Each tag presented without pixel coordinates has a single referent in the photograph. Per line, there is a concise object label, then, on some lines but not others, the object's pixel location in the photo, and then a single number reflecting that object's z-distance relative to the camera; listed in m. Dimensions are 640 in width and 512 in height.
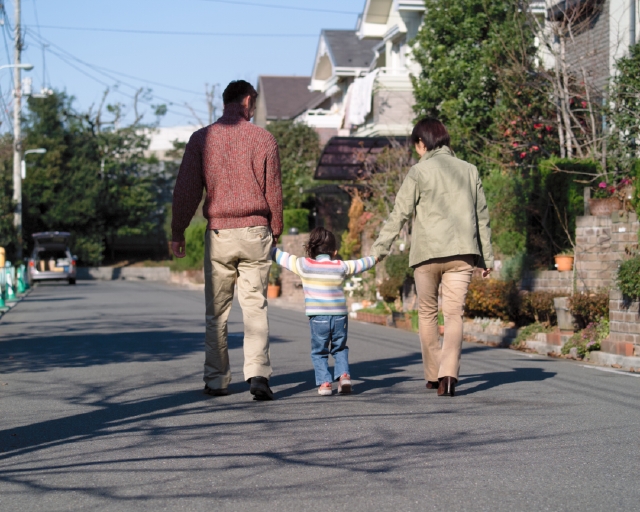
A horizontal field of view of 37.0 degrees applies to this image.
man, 6.83
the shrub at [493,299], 12.95
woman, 7.21
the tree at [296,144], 42.22
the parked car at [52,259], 40.91
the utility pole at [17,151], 44.50
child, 7.19
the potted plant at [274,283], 26.59
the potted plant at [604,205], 12.55
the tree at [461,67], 23.55
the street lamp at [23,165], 45.75
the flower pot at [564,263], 13.15
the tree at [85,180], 53.47
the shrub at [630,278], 9.82
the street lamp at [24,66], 28.97
